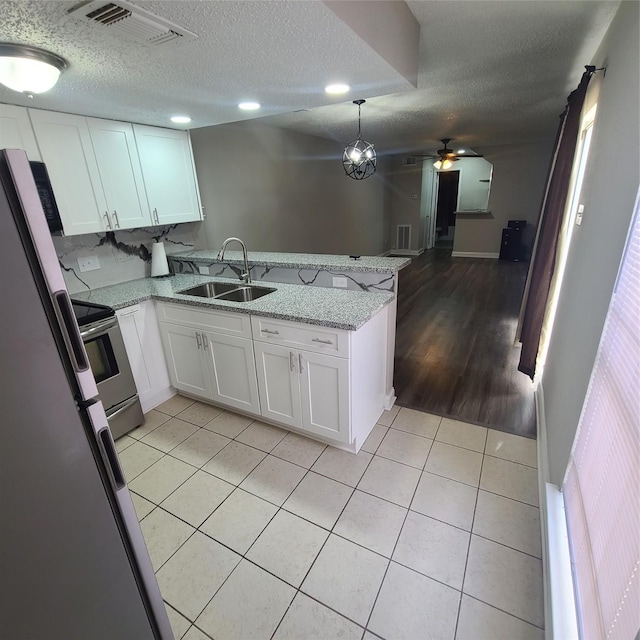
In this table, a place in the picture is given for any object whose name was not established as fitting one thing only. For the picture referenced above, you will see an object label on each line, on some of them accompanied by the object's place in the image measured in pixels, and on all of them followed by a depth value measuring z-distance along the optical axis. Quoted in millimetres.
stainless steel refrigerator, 709
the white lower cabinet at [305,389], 1965
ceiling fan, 5965
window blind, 779
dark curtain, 2211
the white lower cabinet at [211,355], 2260
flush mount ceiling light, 1348
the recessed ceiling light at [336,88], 1920
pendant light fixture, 3949
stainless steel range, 2092
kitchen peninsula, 1968
